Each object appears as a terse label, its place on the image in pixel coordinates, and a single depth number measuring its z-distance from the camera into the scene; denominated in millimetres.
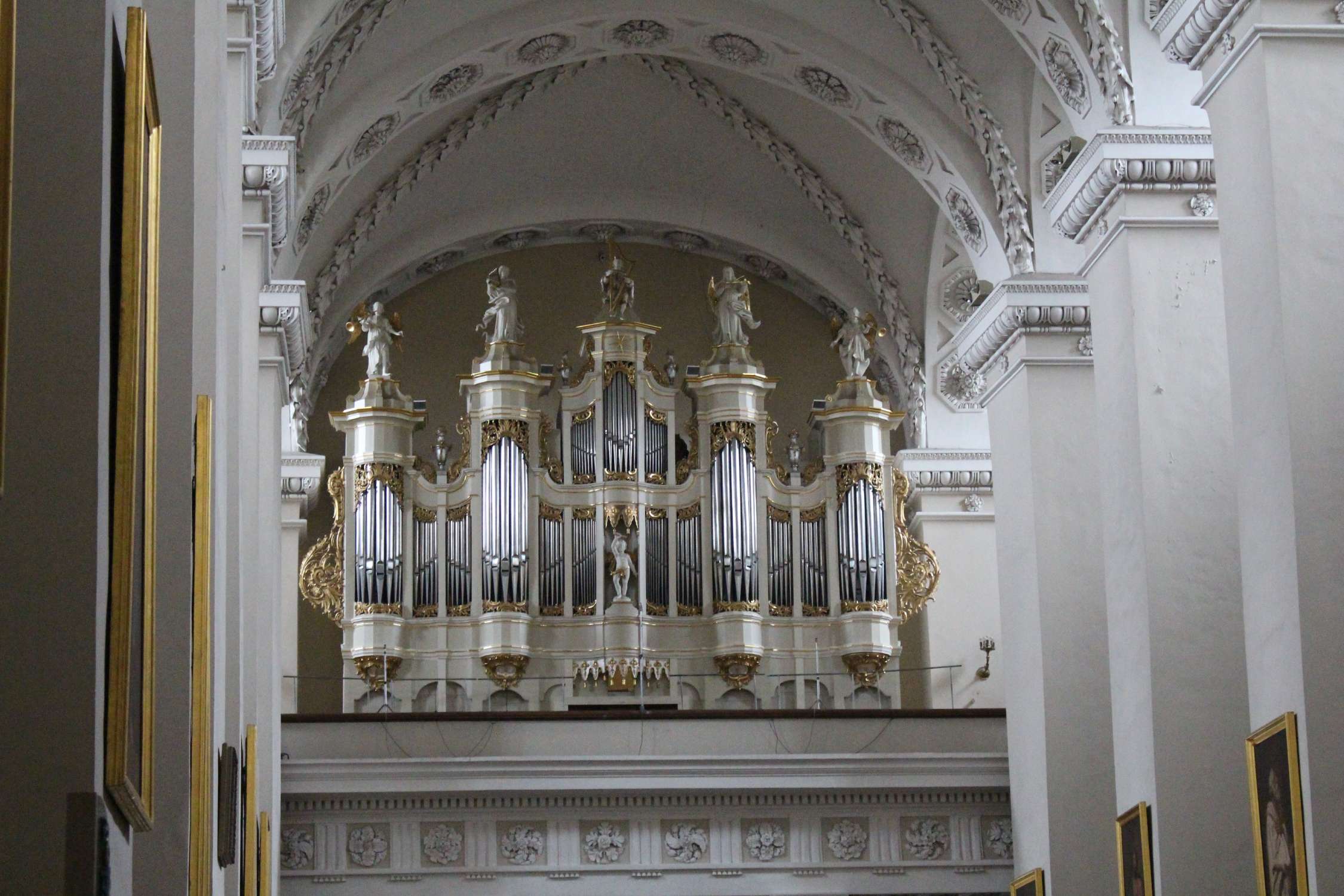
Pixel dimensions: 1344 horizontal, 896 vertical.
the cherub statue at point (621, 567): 27961
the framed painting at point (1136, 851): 18880
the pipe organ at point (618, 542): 27626
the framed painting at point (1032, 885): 22930
